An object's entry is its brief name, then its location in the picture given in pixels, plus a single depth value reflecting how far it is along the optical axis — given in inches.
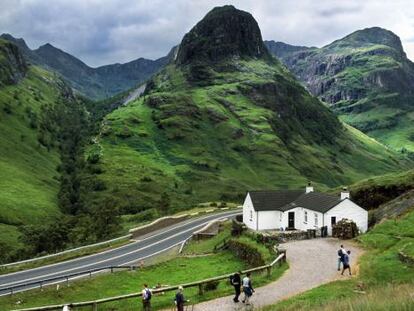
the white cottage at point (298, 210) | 2374.5
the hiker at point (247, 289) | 1169.4
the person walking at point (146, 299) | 1176.2
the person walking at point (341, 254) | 1421.0
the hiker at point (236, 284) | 1195.9
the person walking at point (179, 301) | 1080.2
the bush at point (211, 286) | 1364.4
